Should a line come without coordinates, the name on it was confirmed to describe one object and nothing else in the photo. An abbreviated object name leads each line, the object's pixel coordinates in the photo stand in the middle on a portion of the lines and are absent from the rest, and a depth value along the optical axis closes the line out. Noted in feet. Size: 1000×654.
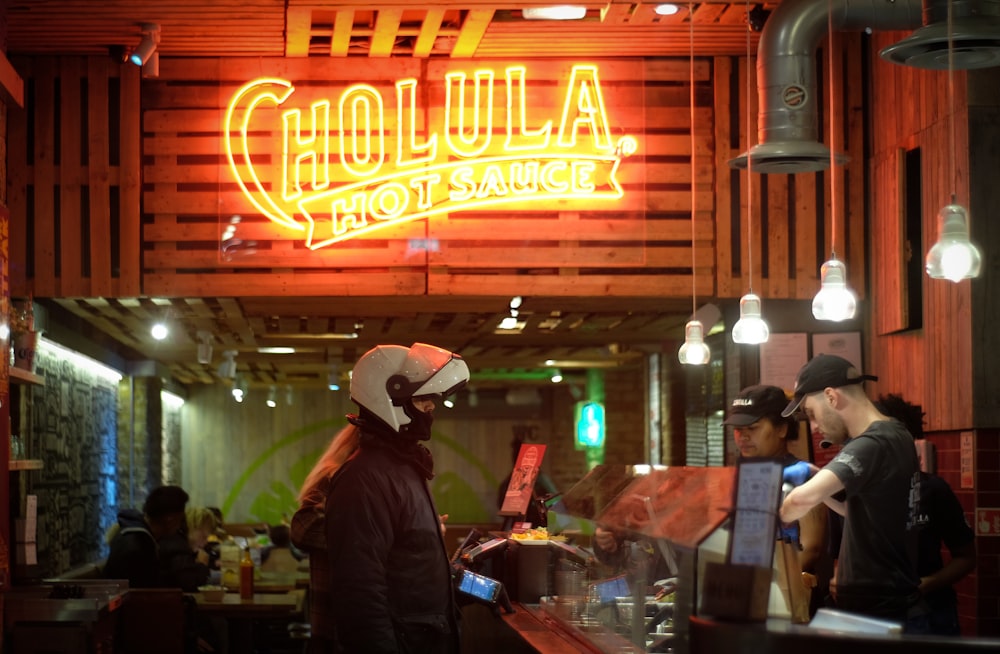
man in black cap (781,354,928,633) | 14.89
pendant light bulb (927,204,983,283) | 15.67
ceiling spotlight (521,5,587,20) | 25.05
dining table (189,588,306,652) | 30.83
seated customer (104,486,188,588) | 29.58
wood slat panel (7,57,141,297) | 27.09
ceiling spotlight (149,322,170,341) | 32.32
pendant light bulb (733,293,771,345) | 22.58
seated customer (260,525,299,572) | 42.73
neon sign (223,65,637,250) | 27.61
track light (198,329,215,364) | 36.78
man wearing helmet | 14.32
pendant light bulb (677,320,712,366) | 24.62
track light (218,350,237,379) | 45.45
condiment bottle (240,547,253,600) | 31.99
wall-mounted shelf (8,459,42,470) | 23.78
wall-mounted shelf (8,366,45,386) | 23.26
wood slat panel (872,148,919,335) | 26.25
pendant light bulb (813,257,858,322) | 19.57
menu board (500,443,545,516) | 24.59
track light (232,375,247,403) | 54.44
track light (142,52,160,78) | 26.00
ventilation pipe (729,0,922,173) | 21.63
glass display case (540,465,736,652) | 12.48
